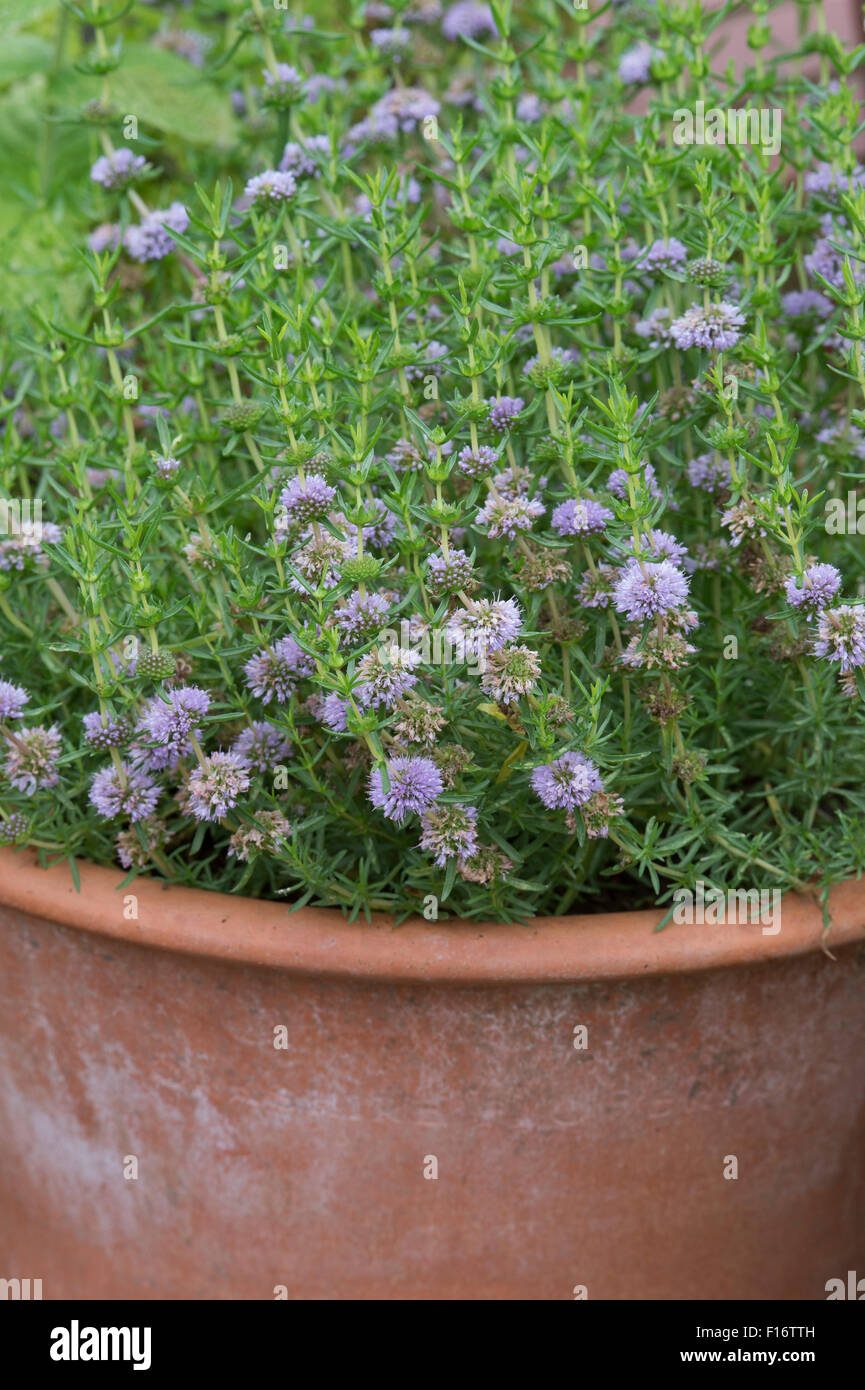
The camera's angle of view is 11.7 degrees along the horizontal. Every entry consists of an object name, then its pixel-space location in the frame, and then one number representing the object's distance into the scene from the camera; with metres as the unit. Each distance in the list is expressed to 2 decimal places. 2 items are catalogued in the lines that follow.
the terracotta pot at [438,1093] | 1.02
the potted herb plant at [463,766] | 1.01
